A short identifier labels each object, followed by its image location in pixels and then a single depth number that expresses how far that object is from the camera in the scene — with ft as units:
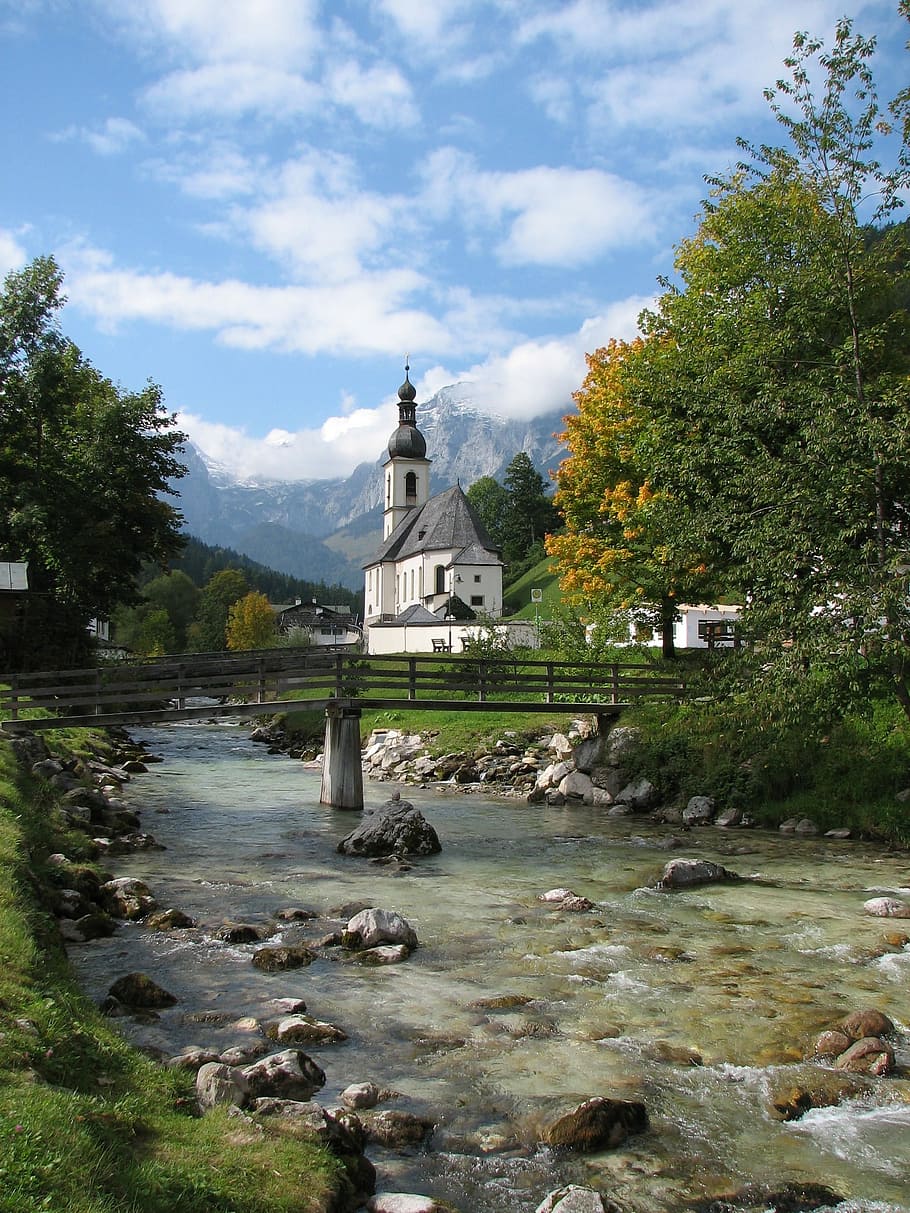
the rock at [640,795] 76.95
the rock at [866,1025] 28.17
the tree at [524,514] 371.56
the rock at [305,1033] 27.99
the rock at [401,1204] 18.57
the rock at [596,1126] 22.07
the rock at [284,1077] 23.47
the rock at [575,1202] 18.44
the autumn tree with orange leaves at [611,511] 90.48
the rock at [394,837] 59.21
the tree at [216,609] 398.21
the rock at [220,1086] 21.71
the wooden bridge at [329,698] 70.54
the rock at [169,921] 39.99
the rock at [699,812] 70.64
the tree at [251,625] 338.54
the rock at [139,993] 30.19
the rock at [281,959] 35.17
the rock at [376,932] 37.91
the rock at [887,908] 42.52
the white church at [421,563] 236.63
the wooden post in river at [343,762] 78.48
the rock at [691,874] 49.21
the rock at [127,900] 41.57
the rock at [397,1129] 22.03
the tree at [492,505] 385.83
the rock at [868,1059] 25.96
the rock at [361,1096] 23.85
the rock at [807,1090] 23.99
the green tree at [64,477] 113.29
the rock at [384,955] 36.19
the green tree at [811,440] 52.54
